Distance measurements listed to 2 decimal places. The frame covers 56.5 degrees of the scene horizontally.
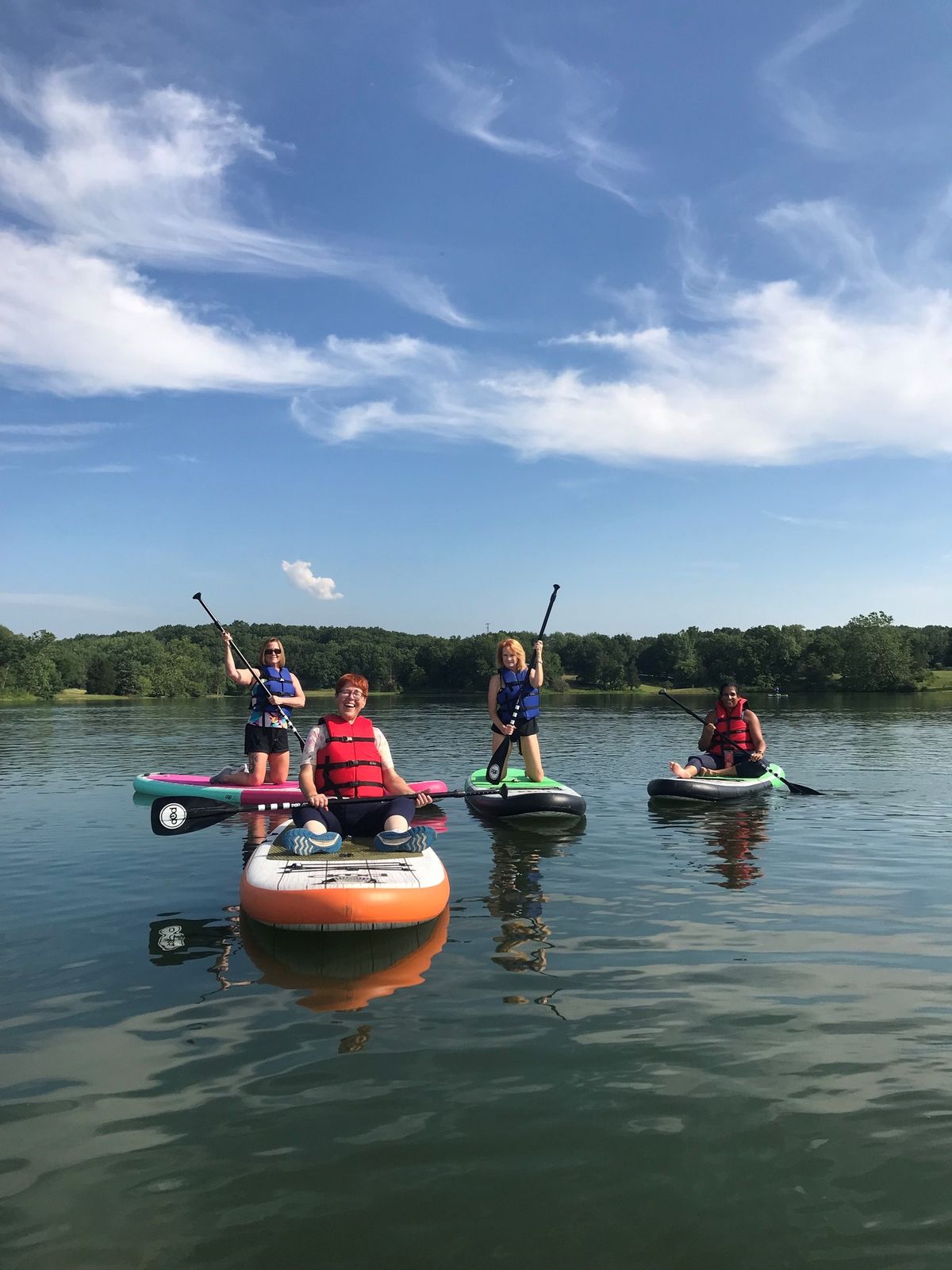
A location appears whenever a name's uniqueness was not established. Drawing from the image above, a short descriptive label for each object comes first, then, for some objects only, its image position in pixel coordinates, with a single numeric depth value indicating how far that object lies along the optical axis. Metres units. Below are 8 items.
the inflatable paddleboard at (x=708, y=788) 13.59
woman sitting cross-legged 8.17
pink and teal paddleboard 12.41
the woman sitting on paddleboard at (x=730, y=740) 14.60
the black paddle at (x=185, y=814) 9.54
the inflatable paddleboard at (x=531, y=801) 11.70
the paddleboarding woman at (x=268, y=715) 12.80
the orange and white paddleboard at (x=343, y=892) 6.46
